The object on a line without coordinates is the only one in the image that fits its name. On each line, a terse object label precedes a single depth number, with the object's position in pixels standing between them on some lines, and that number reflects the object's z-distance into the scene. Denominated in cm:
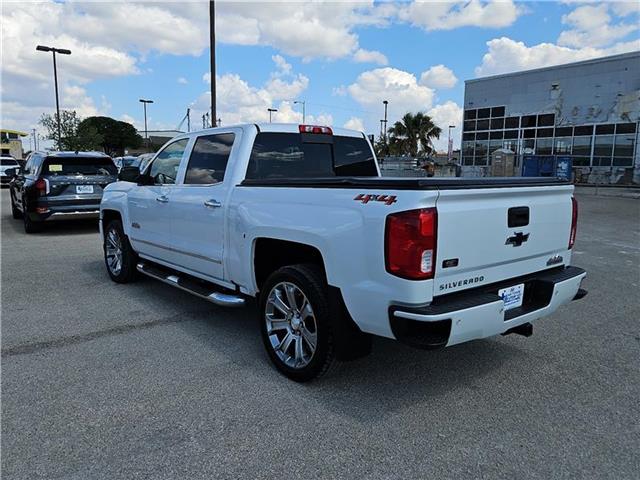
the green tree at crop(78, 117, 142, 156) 9331
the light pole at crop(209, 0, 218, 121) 1406
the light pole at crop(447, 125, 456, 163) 6941
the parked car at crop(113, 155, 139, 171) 2952
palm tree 5106
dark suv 1056
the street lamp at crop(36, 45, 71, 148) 2695
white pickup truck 295
